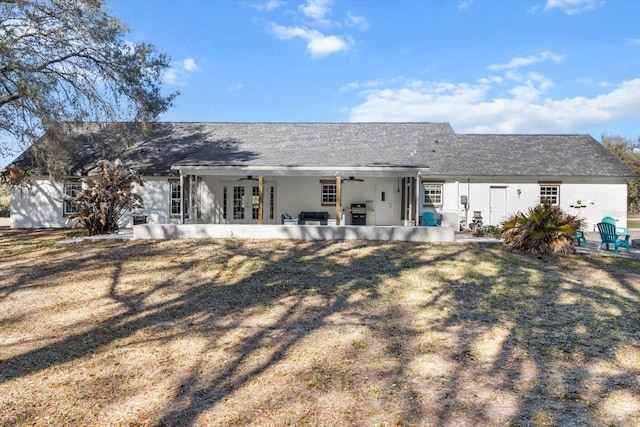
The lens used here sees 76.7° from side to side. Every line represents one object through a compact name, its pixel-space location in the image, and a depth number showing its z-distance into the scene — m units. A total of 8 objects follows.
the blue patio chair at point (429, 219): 18.09
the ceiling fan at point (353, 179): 16.52
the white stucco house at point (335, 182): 18.42
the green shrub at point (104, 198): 14.66
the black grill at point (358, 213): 18.42
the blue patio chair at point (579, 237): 13.63
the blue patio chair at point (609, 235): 12.81
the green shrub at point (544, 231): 11.61
